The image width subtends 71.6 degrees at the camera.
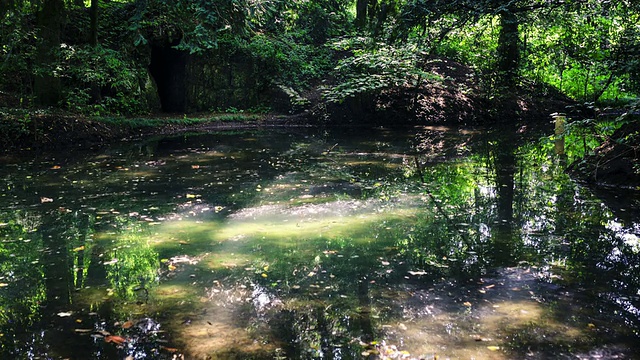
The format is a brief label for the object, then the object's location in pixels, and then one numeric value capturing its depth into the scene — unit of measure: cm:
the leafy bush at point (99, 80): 1285
